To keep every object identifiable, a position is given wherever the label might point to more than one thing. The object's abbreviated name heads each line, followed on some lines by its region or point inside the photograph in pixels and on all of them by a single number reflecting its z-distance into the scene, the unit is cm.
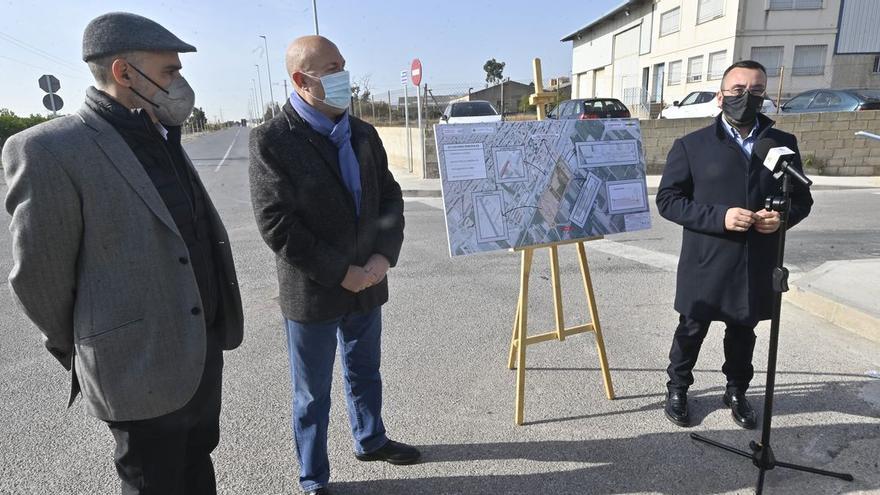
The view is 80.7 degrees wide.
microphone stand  227
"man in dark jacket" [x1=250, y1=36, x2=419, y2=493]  220
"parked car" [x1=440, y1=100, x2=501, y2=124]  1611
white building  2453
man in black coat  282
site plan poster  296
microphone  225
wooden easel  311
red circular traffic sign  1385
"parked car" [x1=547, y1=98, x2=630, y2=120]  1633
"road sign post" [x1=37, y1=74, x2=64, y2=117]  1739
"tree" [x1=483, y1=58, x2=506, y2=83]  7100
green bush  2445
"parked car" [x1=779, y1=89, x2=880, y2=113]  1353
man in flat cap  156
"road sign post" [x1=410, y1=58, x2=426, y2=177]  1384
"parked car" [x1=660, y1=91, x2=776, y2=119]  1664
